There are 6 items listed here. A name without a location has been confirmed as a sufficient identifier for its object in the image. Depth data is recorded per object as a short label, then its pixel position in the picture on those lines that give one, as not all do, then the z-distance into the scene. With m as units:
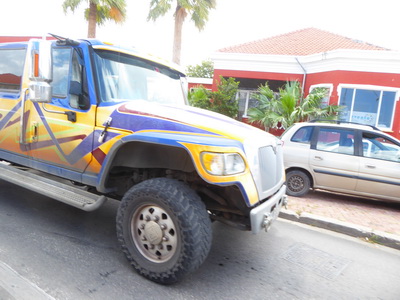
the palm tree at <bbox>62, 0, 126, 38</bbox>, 13.65
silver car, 5.61
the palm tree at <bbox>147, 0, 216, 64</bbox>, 14.88
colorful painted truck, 2.50
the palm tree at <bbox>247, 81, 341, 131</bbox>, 9.92
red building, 11.80
